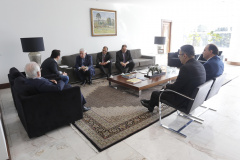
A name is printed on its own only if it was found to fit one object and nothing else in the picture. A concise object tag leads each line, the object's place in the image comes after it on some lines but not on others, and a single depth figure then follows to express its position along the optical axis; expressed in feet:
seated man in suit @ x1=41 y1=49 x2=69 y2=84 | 11.20
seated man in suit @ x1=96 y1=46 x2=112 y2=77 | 16.76
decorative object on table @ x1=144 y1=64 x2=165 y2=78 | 13.28
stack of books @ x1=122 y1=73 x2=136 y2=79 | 13.25
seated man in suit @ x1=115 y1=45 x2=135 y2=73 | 17.38
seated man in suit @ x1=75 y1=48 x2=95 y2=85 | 14.90
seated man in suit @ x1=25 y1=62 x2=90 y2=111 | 6.98
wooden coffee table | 11.41
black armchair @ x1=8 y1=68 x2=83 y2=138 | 6.92
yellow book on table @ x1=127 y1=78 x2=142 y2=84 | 12.10
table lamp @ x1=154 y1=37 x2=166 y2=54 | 22.97
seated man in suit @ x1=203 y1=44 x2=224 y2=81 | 8.27
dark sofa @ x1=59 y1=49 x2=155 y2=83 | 15.09
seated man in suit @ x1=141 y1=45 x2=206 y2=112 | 7.00
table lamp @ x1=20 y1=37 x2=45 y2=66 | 12.74
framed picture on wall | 18.25
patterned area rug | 7.46
